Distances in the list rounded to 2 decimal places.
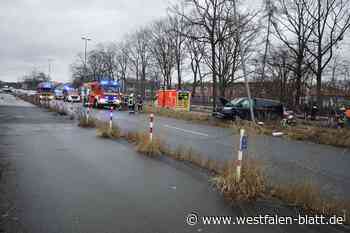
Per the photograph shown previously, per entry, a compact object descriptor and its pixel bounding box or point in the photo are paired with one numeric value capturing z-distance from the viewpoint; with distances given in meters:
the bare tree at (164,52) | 60.41
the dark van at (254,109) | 20.88
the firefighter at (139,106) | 34.61
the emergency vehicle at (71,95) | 57.09
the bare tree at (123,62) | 77.69
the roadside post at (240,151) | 6.12
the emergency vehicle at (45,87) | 56.60
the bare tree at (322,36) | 30.20
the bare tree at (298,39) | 32.16
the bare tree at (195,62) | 52.22
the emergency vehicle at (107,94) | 38.25
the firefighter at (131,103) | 34.19
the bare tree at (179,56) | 58.41
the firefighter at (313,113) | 26.89
